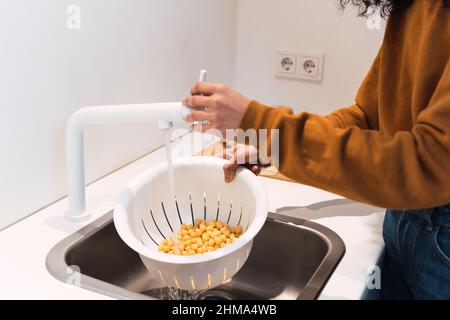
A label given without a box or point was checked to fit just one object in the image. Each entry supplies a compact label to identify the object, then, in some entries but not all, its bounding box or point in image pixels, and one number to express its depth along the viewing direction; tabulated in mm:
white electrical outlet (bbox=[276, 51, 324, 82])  1471
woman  657
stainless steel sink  936
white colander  771
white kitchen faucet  817
